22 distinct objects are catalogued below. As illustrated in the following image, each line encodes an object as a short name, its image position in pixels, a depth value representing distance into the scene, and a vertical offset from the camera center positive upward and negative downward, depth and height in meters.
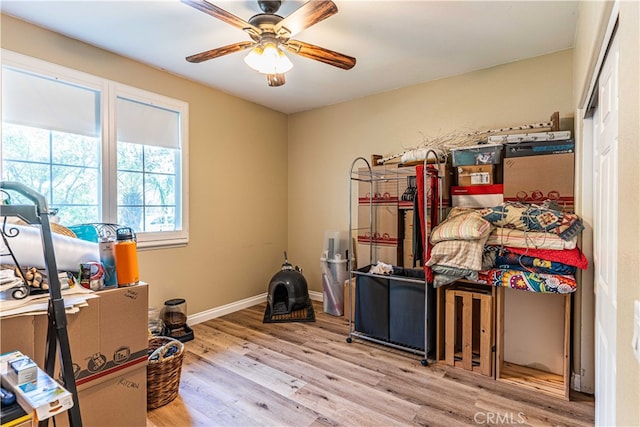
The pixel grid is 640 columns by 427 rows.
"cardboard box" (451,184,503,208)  2.64 +0.10
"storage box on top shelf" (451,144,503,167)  2.59 +0.45
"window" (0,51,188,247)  2.26 +0.51
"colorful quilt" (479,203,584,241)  2.01 -0.08
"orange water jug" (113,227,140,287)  1.61 -0.25
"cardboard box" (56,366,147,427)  1.48 -0.95
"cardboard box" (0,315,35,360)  1.17 -0.47
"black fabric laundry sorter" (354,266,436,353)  2.56 -0.84
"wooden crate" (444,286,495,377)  2.31 -0.94
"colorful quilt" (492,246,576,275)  2.04 -0.38
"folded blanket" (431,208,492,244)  2.18 -0.14
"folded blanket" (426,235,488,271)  2.20 -0.33
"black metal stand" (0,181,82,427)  1.10 -0.21
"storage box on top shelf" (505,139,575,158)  2.27 +0.44
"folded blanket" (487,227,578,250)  2.03 -0.22
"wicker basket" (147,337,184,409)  1.94 -1.03
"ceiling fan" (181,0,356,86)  1.80 +1.07
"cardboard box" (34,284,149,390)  1.40 -0.59
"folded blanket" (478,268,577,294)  2.00 -0.49
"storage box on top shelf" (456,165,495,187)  2.65 +0.28
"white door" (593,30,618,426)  1.25 -0.12
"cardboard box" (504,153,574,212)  2.29 +0.21
